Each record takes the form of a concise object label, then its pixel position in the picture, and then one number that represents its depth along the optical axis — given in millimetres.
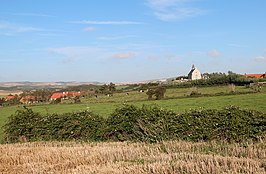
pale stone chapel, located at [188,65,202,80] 98719
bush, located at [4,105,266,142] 12562
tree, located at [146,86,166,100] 55975
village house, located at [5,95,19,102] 73619
